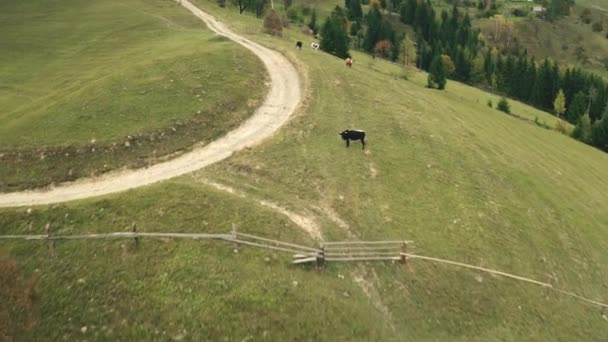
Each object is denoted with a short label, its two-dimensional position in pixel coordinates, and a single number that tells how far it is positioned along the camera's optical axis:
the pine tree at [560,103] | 117.88
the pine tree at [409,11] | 197.25
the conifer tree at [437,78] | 99.54
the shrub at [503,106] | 94.74
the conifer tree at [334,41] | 93.50
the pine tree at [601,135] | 85.62
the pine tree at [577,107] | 116.50
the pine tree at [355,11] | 185.00
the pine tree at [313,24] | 152.62
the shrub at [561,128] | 89.47
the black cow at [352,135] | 37.45
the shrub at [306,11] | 183.34
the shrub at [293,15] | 162.25
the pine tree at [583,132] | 86.88
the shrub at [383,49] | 147.12
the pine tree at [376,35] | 158.38
